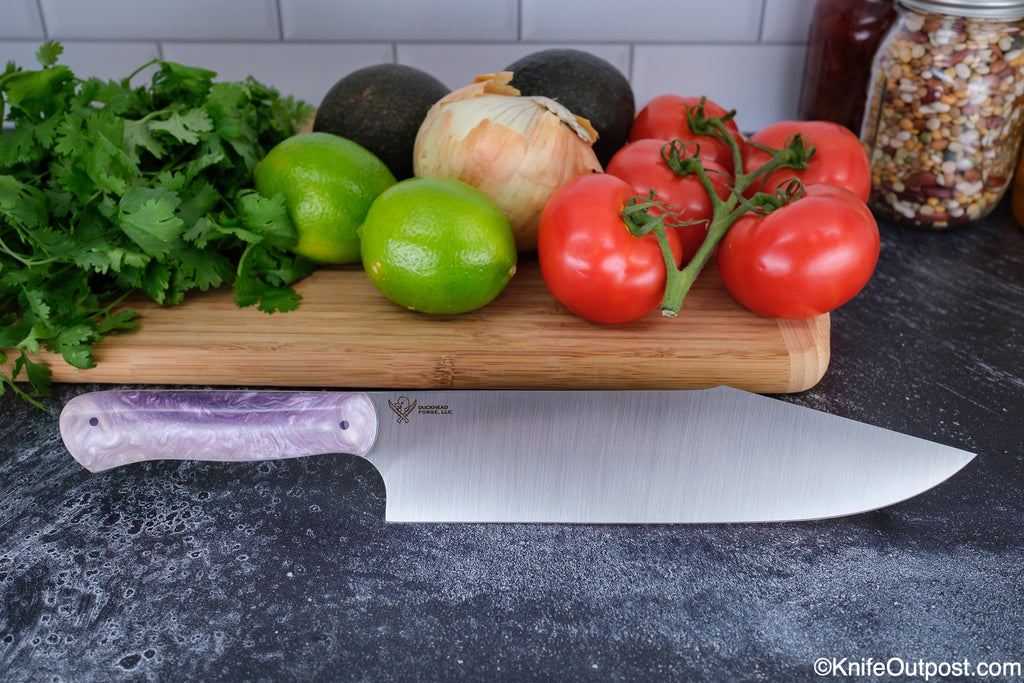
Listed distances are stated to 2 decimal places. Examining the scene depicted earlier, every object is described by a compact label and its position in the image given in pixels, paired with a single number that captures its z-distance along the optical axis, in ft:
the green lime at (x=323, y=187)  2.66
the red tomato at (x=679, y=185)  2.68
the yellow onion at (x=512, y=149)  2.70
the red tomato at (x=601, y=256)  2.31
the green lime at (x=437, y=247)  2.36
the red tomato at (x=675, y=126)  3.12
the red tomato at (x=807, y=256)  2.30
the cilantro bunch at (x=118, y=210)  2.35
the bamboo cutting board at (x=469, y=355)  2.39
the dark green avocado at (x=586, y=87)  3.08
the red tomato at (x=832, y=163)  2.83
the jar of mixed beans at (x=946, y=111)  2.94
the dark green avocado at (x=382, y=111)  3.12
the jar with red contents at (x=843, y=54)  3.55
